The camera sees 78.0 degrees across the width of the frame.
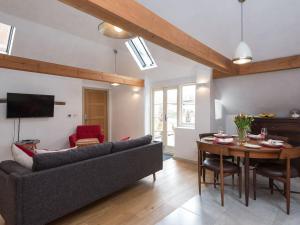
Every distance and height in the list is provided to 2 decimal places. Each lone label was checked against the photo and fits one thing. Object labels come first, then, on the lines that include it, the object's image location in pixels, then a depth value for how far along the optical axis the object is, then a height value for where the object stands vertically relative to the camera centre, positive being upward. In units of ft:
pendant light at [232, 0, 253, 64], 8.61 +2.80
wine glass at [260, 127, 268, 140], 10.35 -1.09
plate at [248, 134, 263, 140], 11.07 -1.40
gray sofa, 6.28 -2.78
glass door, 18.90 -0.10
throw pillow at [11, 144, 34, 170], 7.18 -1.68
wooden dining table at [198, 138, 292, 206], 8.42 -1.80
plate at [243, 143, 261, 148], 8.98 -1.55
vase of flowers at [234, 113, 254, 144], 9.91 -0.59
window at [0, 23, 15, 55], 14.82 +6.16
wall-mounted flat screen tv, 14.43 +0.73
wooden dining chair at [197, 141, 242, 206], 8.84 -2.58
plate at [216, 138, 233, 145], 9.69 -1.42
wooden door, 21.61 +0.76
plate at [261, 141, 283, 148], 8.86 -1.46
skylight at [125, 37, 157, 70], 19.43 +6.60
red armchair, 18.64 -1.83
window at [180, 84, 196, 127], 17.44 +0.85
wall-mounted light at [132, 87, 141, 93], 20.82 +2.83
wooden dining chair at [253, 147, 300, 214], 8.00 -2.61
